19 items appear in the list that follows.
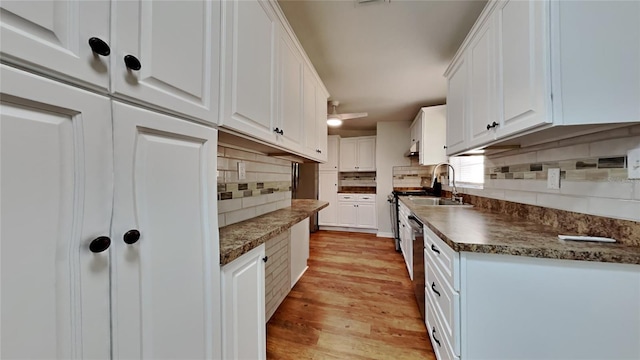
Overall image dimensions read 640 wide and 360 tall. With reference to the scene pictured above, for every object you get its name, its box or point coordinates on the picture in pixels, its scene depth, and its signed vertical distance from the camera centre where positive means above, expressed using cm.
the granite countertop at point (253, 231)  94 -27
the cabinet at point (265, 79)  100 +57
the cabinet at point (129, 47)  41 +30
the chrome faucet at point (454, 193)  270 -17
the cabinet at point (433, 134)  340 +65
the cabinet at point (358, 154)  511 +56
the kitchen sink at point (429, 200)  303 -29
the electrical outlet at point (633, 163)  96 +6
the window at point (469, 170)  233 +10
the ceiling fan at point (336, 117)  332 +89
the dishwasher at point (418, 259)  189 -68
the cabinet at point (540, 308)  92 -56
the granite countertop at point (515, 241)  92 -29
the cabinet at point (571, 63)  91 +48
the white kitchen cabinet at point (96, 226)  40 -10
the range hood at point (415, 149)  382 +50
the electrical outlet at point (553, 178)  135 +0
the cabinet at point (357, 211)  487 -67
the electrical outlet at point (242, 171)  146 +5
